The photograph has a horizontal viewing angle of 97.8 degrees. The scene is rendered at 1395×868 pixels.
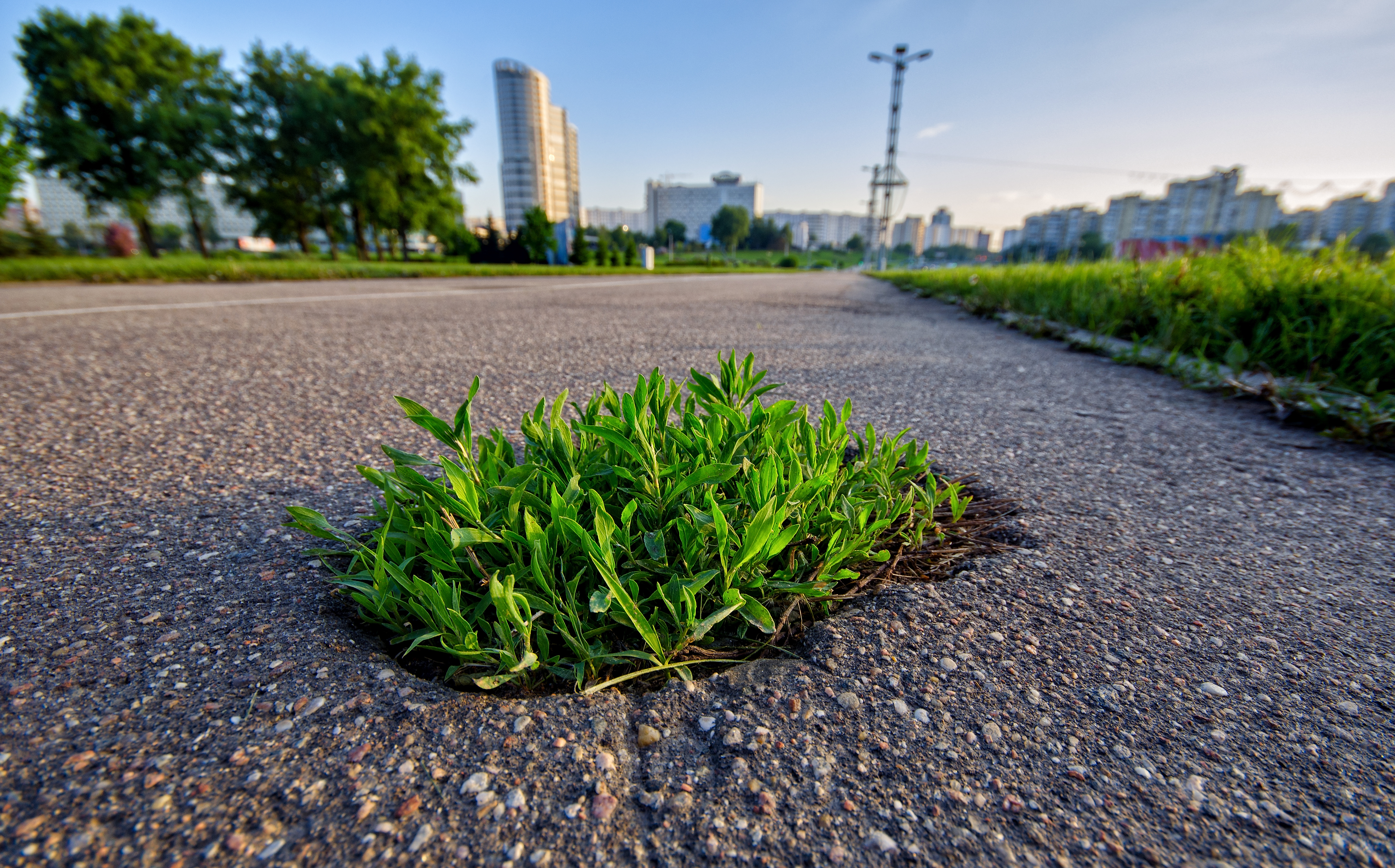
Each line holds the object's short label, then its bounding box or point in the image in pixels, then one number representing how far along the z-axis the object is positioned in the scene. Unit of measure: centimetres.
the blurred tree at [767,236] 9756
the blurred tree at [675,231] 8548
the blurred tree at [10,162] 2005
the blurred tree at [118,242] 3091
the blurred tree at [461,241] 3309
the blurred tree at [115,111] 2575
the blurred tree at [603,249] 3341
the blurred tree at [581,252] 3450
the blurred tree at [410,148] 2917
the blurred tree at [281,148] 3042
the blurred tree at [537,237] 3638
